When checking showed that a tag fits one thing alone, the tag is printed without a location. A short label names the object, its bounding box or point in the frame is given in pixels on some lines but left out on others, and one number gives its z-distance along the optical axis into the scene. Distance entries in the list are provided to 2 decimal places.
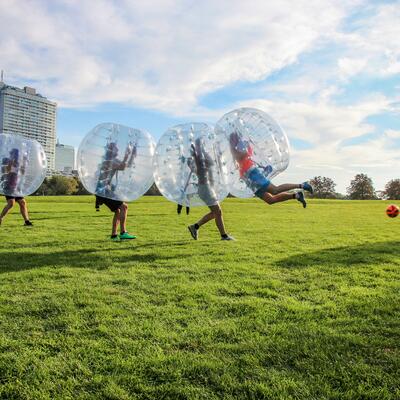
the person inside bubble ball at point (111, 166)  9.22
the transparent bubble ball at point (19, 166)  11.59
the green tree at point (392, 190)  98.81
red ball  16.03
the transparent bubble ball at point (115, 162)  9.26
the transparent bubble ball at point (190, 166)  8.48
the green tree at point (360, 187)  101.19
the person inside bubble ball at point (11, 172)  11.55
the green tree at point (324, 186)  98.59
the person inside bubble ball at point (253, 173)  8.64
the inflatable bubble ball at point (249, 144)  8.66
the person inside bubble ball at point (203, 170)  8.46
